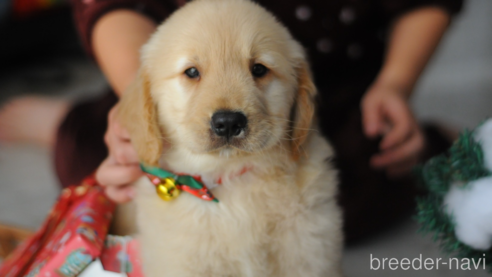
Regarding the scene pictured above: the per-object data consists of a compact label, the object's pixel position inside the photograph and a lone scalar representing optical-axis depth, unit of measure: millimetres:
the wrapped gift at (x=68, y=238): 557
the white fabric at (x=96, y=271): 559
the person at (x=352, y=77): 707
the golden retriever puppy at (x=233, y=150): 546
